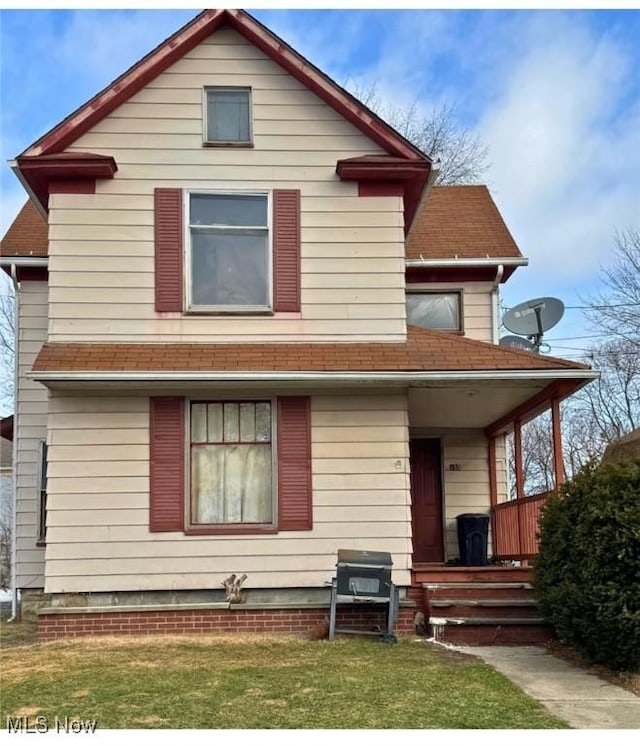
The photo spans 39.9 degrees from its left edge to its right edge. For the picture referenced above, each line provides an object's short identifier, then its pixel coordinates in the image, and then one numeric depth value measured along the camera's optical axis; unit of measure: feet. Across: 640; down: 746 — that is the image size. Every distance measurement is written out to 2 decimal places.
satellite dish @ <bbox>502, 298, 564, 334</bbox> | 44.62
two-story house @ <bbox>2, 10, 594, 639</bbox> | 32.60
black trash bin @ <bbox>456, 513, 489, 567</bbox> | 41.57
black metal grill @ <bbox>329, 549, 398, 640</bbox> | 30.81
